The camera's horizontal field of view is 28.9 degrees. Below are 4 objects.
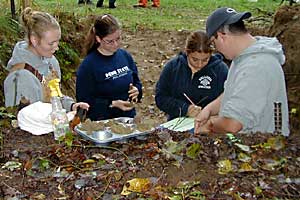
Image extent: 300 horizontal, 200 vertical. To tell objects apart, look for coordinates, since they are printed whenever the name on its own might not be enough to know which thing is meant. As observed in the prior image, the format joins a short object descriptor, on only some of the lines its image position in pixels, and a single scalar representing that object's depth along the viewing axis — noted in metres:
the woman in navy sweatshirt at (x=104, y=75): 4.96
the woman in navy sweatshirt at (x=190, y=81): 4.84
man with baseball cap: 3.37
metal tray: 3.13
